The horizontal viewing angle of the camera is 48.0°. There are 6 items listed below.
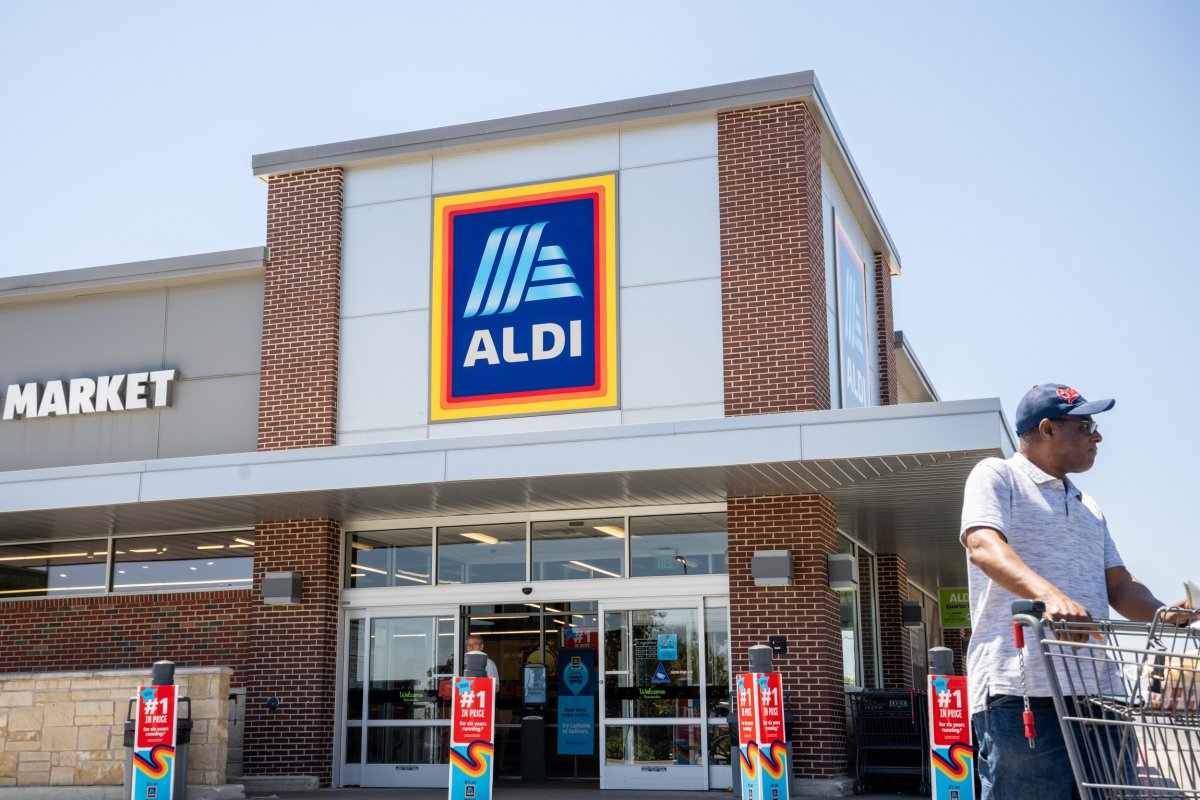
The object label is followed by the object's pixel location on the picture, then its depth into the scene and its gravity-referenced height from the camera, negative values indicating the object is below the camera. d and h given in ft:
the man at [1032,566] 13.33 +1.08
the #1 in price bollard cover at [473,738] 37.78 -1.80
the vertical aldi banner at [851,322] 56.85 +15.22
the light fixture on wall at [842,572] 48.88 +3.55
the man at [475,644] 50.29 +1.08
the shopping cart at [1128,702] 12.50 -0.30
